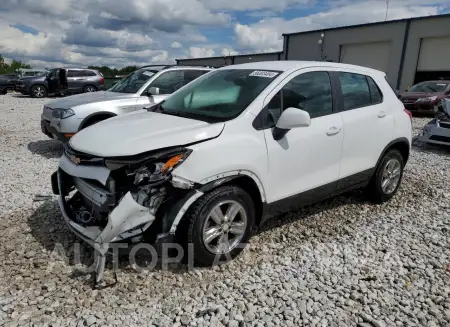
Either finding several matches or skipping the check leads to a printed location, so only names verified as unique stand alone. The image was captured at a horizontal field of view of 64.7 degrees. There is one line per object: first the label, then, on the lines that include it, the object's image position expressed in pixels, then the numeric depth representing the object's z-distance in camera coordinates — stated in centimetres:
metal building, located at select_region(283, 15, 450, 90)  2083
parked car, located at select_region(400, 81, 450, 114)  1341
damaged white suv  275
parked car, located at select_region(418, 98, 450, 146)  786
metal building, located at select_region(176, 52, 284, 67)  3157
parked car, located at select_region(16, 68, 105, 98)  2097
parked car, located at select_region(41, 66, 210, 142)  643
